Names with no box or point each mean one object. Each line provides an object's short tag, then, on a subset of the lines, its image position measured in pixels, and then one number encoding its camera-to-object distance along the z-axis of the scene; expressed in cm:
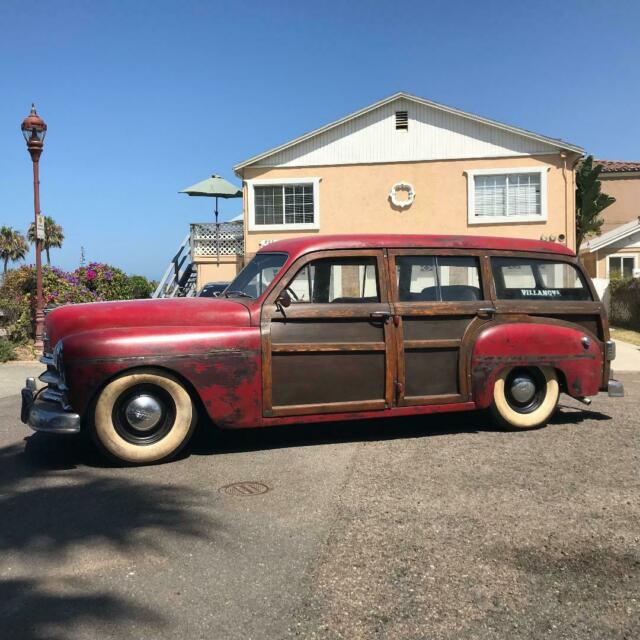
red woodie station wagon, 475
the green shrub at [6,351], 1203
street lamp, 1309
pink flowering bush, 1324
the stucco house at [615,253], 2706
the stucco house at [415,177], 1933
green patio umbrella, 2178
